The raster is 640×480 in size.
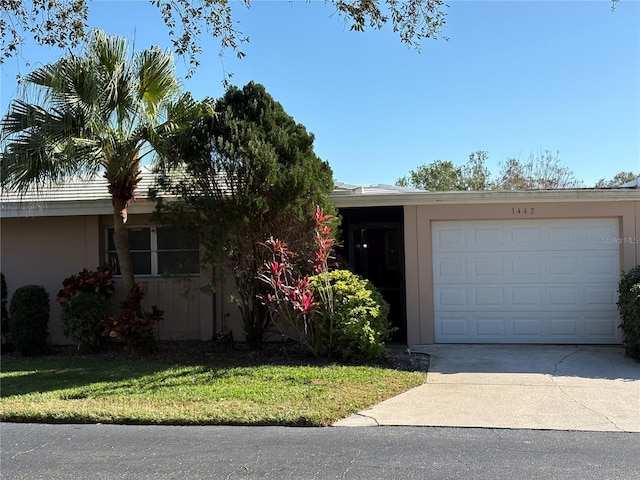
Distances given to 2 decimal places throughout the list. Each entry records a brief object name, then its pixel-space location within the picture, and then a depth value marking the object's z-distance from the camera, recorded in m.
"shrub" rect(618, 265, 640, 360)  7.89
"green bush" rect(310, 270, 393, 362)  7.87
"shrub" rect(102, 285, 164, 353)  8.89
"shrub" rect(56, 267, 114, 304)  9.55
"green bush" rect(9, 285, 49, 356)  9.42
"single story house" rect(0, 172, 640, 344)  9.26
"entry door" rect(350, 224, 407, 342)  10.52
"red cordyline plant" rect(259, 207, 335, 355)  7.91
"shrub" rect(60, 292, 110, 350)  9.16
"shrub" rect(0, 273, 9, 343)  10.11
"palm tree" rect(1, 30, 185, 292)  7.90
